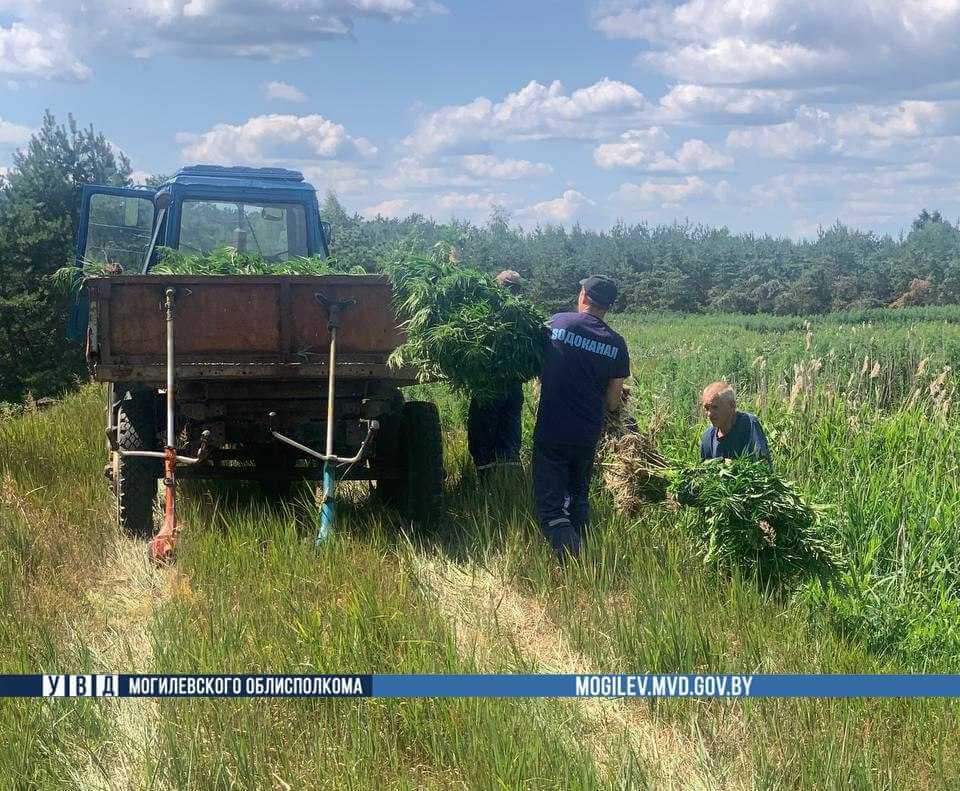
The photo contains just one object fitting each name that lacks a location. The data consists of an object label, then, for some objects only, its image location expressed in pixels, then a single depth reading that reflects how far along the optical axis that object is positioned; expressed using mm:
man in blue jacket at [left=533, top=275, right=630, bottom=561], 6484
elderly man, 6227
